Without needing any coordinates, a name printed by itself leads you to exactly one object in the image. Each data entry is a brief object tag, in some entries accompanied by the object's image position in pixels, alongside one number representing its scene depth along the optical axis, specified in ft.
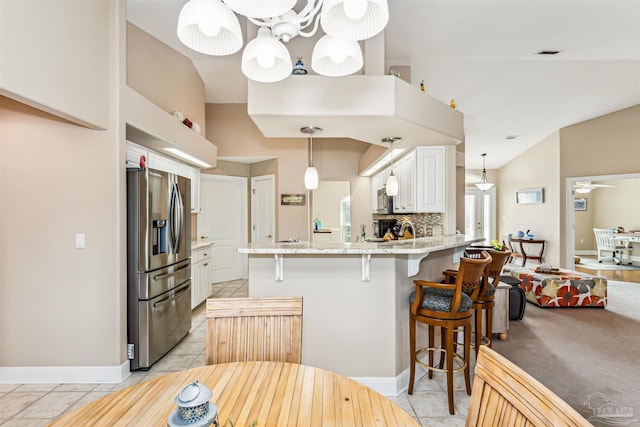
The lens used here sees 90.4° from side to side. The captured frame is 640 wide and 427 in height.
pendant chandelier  3.81
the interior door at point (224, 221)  19.69
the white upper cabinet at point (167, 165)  10.67
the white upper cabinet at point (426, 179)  13.02
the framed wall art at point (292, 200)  19.02
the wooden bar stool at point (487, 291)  8.70
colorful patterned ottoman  14.66
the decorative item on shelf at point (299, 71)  8.57
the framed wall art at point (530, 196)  24.68
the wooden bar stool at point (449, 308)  7.12
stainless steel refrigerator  8.86
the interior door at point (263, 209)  19.80
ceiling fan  29.91
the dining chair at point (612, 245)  26.96
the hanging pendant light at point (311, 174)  9.64
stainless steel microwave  17.01
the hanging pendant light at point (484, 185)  26.71
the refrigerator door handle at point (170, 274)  9.35
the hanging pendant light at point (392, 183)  10.87
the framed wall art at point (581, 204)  32.40
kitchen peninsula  8.03
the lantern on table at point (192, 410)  2.45
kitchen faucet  14.07
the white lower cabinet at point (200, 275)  14.08
